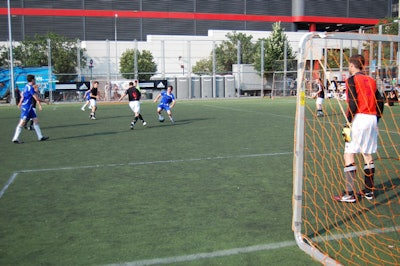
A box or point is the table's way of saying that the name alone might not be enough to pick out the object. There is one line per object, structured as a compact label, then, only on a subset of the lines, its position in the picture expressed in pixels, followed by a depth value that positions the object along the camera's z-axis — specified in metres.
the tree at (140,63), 43.35
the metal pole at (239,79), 40.21
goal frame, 4.78
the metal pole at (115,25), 50.88
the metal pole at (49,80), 34.50
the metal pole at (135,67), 37.19
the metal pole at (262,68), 39.67
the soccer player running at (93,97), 20.20
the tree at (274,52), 42.59
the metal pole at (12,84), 32.12
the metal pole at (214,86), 39.74
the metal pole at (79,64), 35.99
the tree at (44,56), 39.75
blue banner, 35.16
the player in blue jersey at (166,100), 17.89
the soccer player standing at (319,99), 17.68
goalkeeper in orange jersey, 5.98
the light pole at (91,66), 41.17
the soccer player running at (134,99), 16.05
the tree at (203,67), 49.28
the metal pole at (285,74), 40.16
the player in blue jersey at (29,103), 12.77
